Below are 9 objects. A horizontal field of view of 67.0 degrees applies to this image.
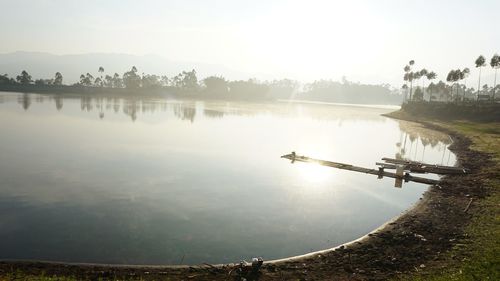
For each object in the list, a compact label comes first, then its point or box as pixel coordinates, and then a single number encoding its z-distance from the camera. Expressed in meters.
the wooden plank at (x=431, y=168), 42.72
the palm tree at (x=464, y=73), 138.50
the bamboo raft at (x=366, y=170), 39.91
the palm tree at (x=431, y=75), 166.25
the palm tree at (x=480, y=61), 123.88
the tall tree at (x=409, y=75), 179.75
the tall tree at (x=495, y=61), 115.75
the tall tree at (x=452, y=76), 139.38
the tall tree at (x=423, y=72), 169.56
